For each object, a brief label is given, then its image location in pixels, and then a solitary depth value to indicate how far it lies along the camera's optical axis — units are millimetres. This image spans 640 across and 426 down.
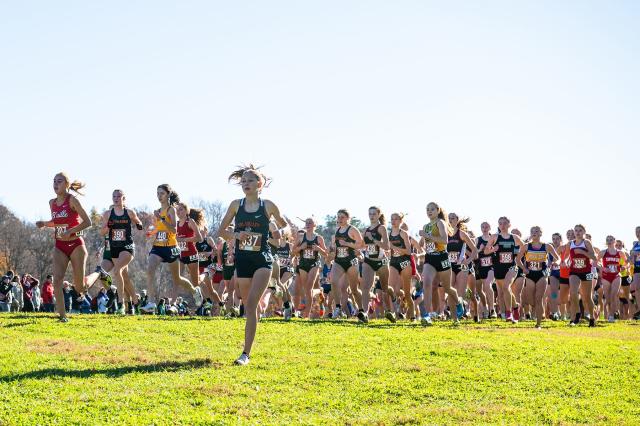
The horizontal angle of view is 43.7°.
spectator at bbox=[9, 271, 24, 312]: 27594
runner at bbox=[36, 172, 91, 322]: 14047
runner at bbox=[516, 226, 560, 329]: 18672
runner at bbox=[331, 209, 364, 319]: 18312
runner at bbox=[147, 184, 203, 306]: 16469
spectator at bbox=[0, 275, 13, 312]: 26938
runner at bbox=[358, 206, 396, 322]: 17656
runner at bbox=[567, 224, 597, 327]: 19109
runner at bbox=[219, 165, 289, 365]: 10172
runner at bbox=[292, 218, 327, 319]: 19672
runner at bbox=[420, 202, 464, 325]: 16844
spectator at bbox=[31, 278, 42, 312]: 30359
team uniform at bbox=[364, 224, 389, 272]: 17734
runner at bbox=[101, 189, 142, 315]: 16797
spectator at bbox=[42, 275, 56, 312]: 29266
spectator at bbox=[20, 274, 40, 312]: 29203
